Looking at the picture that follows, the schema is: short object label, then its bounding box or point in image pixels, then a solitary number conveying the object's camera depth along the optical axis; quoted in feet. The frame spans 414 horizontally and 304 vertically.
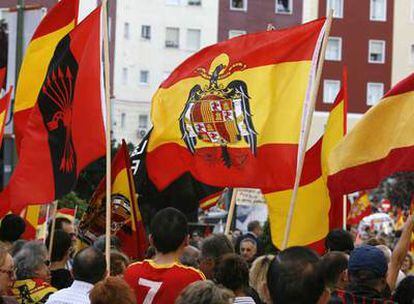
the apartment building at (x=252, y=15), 202.49
